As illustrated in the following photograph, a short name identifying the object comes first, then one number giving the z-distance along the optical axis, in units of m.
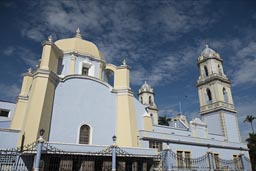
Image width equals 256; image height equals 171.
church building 15.14
